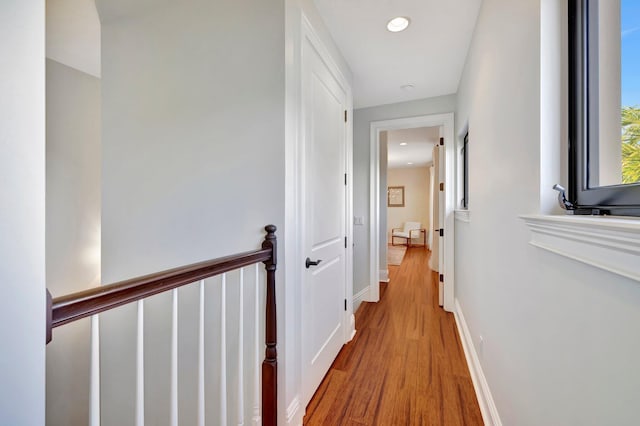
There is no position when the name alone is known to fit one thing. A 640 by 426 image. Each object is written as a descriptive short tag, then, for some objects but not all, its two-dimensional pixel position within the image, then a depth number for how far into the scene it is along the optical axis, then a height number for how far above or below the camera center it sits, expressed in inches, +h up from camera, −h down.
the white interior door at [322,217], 63.6 -1.7
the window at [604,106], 24.8 +11.4
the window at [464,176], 107.1 +15.2
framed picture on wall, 353.4 +20.6
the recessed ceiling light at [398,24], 72.8 +53.1
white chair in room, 331.6 -27.5
